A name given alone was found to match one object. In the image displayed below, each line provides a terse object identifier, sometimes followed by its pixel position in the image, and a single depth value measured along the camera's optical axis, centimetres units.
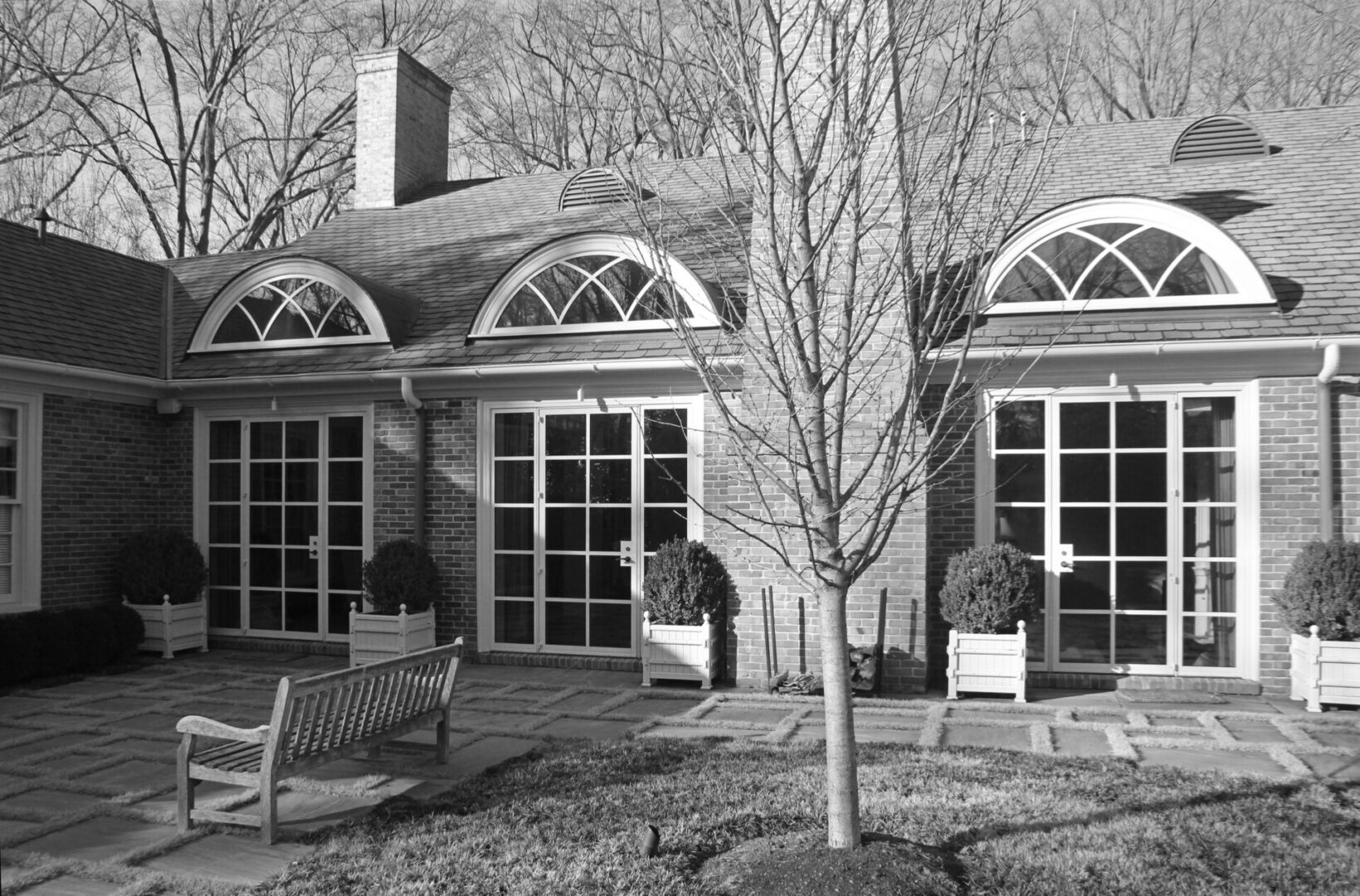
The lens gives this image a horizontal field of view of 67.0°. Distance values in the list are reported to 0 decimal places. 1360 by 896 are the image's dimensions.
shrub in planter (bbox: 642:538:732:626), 920
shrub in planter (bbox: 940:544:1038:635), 853
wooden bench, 530
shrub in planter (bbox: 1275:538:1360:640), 795
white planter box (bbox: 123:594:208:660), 1090
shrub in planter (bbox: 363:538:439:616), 1010
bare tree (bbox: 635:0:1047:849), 422
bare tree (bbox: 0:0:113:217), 2075
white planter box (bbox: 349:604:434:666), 994
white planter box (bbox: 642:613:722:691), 917
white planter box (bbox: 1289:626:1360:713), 791
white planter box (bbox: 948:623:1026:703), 847
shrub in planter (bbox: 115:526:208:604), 1092
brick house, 879
